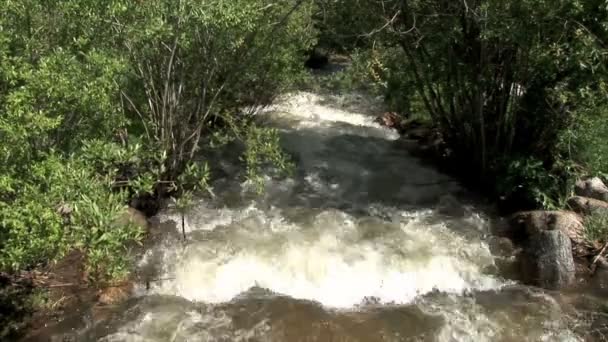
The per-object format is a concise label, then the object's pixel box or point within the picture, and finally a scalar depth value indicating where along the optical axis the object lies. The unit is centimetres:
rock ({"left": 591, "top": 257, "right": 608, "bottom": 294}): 780
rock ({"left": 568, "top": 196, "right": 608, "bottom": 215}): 913
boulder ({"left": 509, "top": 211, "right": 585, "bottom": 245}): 862
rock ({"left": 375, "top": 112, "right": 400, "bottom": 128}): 1586
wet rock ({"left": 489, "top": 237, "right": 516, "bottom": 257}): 873
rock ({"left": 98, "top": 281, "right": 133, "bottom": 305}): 688
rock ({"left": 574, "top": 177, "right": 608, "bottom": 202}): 965
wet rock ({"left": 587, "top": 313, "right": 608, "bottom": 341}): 668
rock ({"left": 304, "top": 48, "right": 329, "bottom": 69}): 2123
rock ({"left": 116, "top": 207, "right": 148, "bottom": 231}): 831
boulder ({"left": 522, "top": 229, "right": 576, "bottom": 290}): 784
